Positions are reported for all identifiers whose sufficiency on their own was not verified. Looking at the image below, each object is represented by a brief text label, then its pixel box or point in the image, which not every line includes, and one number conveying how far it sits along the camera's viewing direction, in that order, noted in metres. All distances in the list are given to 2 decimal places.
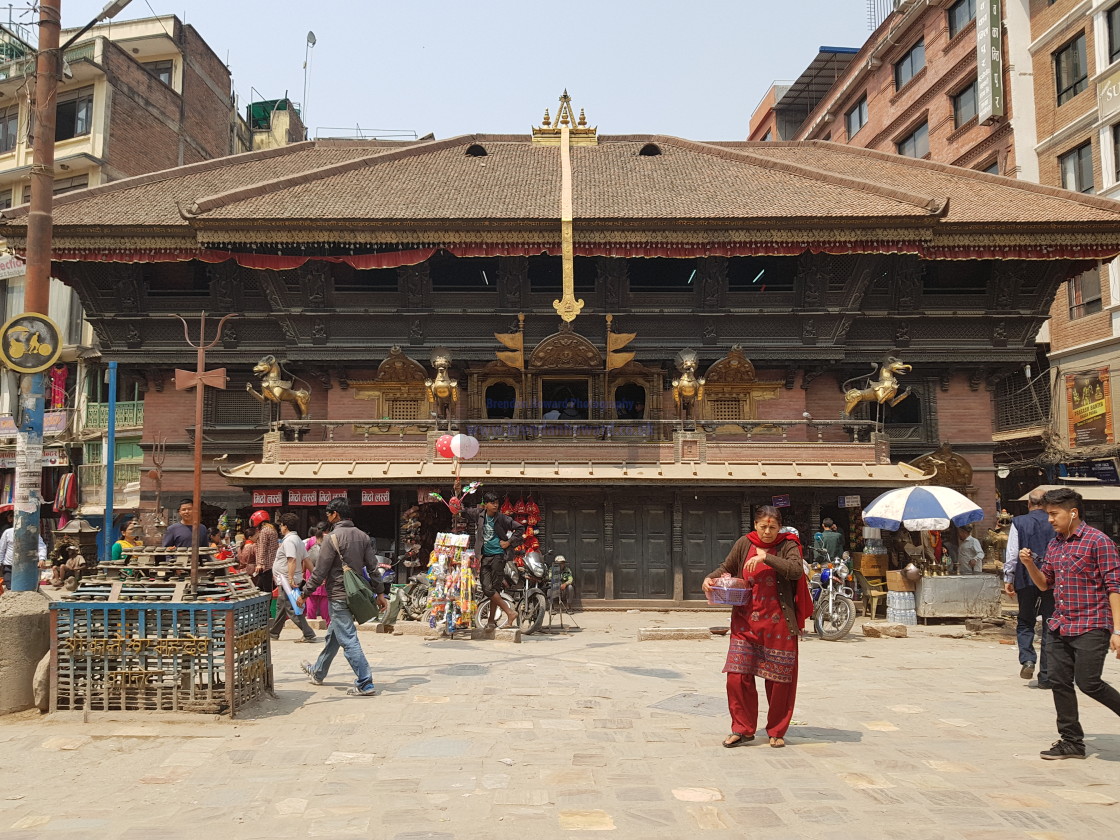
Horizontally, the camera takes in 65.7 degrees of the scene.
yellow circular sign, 7.98
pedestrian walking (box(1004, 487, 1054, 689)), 8.91
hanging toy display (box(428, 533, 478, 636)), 12.73
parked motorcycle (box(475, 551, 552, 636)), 13.31
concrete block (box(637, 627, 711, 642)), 12.99
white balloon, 15.35
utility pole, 8.03
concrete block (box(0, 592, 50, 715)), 7.24
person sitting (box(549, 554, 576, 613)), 15.69
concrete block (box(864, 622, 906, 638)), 13.80
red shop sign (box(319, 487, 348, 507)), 19.39
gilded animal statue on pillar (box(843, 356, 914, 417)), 20.45
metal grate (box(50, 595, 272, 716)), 7.08
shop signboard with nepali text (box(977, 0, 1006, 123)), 28.17
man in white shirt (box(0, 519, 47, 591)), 14.61
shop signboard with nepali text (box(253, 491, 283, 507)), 19.48
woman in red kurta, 6.36
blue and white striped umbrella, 14.65
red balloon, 16.17
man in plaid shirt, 5.95
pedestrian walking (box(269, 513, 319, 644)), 12.06
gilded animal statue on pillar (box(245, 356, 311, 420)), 20.78
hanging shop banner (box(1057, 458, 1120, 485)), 24.23
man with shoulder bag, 8.26
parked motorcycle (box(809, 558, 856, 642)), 13.36
